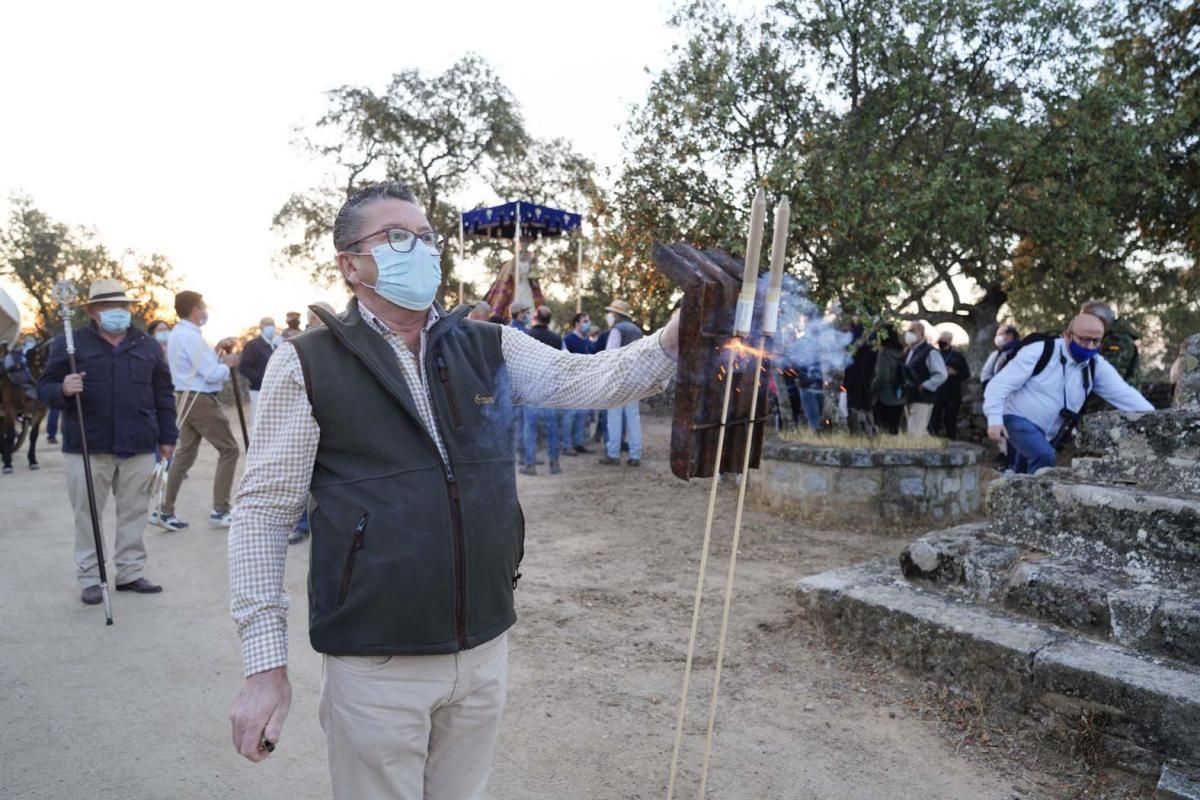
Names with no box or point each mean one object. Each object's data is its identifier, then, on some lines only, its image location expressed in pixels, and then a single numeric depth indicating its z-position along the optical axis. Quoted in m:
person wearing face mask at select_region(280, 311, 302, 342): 10.33
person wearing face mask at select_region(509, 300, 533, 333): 11.38
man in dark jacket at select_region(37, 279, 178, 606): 5.49
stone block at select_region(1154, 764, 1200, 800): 2.93
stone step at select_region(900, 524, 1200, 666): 3.66
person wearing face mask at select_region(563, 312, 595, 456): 13.01
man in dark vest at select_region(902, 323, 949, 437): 10.31
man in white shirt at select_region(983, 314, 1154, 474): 5.93
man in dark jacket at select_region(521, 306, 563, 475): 10.81
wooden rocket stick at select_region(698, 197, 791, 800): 1.86
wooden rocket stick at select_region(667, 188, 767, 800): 1.82
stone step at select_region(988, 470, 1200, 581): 4.08
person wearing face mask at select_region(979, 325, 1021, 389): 9.59
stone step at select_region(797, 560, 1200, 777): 3.26
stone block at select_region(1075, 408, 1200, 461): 4.55
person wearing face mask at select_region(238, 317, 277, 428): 8.50
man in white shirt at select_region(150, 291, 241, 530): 7.62
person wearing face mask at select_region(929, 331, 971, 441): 12.09
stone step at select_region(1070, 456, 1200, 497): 4.38
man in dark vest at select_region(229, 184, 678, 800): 1.87
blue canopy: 16.33
